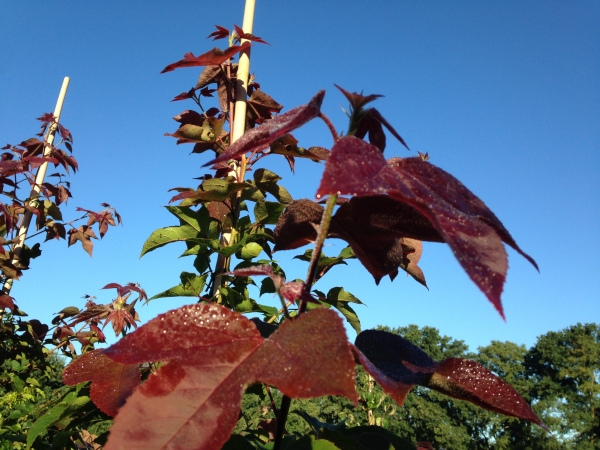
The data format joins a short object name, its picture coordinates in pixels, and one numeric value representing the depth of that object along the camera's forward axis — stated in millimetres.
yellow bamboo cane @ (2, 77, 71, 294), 1198
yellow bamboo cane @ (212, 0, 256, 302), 636
